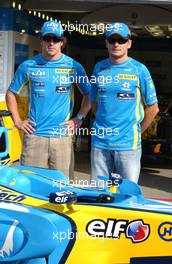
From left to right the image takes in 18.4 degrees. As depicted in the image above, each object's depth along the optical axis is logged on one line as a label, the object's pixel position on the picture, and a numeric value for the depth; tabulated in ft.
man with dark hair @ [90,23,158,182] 13.25
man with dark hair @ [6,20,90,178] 14.03
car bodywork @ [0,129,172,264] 9.59
